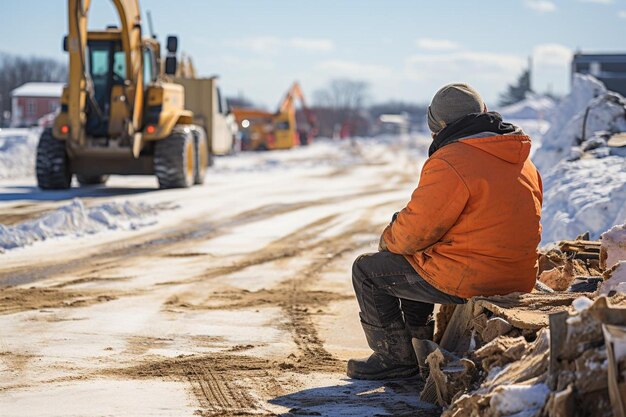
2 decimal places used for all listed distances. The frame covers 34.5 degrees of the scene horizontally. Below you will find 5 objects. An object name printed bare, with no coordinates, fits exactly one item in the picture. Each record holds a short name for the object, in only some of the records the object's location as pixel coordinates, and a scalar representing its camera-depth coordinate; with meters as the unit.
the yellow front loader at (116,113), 17.20
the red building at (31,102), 47.06
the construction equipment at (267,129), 42.56
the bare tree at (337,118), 78.87
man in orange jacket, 4.84
